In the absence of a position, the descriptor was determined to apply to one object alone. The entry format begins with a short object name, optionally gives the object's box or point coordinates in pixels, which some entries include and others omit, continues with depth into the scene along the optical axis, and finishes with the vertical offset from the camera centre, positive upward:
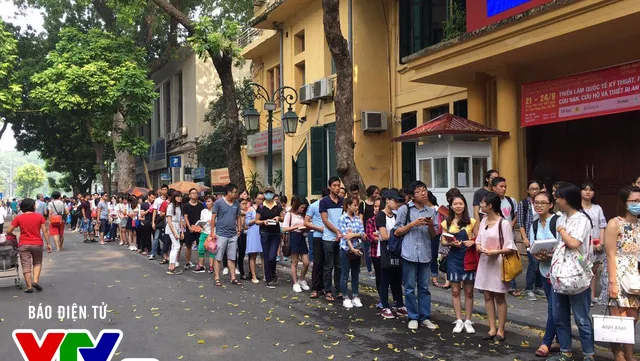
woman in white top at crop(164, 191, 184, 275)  12.58 -0.94
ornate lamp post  15.47 +1.78
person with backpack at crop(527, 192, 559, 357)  5.95 -0.69
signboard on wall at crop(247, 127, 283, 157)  24.42 +1.94
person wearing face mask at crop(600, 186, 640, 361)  5.22 -0.73
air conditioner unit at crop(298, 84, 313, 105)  20.18 +3.30
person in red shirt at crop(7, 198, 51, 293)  10.01 -0.92
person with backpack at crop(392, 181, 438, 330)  7.18 -0.91
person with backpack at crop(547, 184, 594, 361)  5.33 -0.86
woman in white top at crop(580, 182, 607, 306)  7.57 -0.41
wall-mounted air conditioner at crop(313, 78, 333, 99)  19.14 +3.30
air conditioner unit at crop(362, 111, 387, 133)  17.50 +1.94
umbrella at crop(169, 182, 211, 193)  23.58 +0.00
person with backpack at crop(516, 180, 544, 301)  8.69 -0.89
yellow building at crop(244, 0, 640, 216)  10.20 +2.33
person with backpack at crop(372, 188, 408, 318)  7.75 -1.06
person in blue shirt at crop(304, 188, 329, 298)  9.38 -1.04
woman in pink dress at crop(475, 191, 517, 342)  6.37 -0.81
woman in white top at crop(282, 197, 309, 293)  10.16 -0.98
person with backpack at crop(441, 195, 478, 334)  6.82 -0.91
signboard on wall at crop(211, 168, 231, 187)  25.30 +0.38
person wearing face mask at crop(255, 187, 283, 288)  10.57 -0.88
